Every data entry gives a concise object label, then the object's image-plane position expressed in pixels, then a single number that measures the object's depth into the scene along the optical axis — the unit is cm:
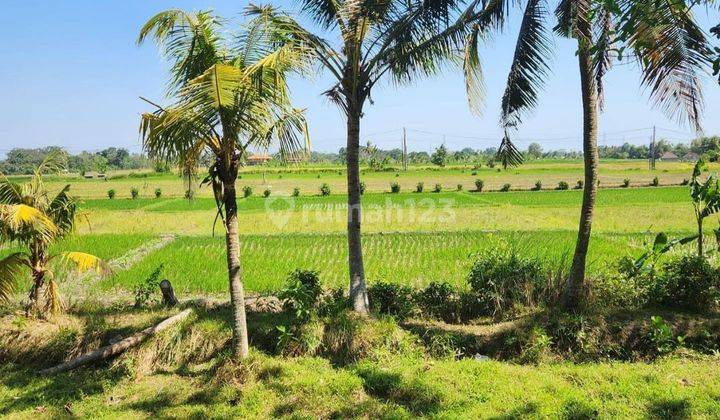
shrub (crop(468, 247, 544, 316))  632
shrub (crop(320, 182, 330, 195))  3014
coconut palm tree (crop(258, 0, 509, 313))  538
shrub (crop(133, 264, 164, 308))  682
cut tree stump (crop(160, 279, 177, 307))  659
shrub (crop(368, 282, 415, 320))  645
